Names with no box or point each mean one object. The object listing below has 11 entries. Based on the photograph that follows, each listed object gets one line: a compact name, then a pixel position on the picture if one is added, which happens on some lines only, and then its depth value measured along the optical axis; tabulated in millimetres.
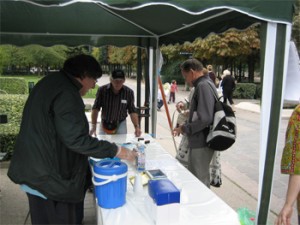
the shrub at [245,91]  18484
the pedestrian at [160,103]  12598
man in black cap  4355
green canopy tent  1924
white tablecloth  1875
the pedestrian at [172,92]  15289
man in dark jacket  1894
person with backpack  3059
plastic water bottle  2682
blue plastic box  1714
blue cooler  1949
